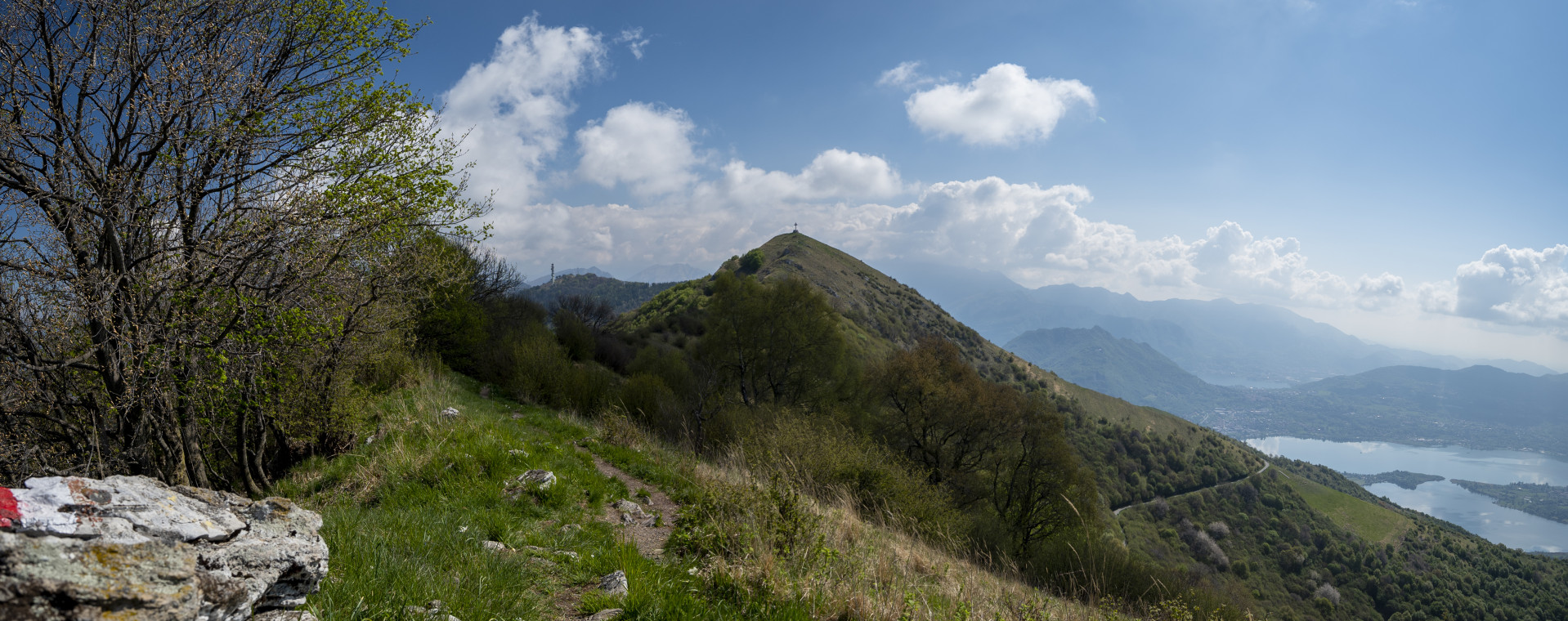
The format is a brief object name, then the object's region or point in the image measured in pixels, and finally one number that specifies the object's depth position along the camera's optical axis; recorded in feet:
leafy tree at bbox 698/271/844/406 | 111.45
